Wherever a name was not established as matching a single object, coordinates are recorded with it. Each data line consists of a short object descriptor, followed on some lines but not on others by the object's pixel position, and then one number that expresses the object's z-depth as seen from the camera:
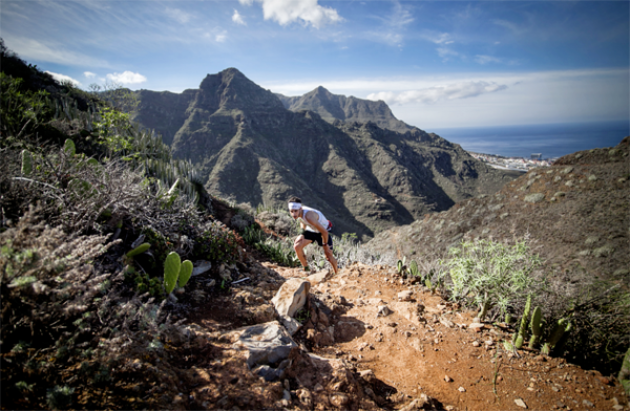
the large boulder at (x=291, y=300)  3.76
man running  4.61
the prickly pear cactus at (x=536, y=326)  3.47
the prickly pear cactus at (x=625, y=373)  3.01
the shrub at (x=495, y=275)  3.91
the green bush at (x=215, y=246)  4.63
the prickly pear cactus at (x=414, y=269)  5.90
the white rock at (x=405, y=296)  5.10
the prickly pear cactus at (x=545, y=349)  3.47
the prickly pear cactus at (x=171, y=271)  3.32
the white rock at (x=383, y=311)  4.44
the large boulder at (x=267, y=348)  2.62
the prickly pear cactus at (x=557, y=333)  3.36
